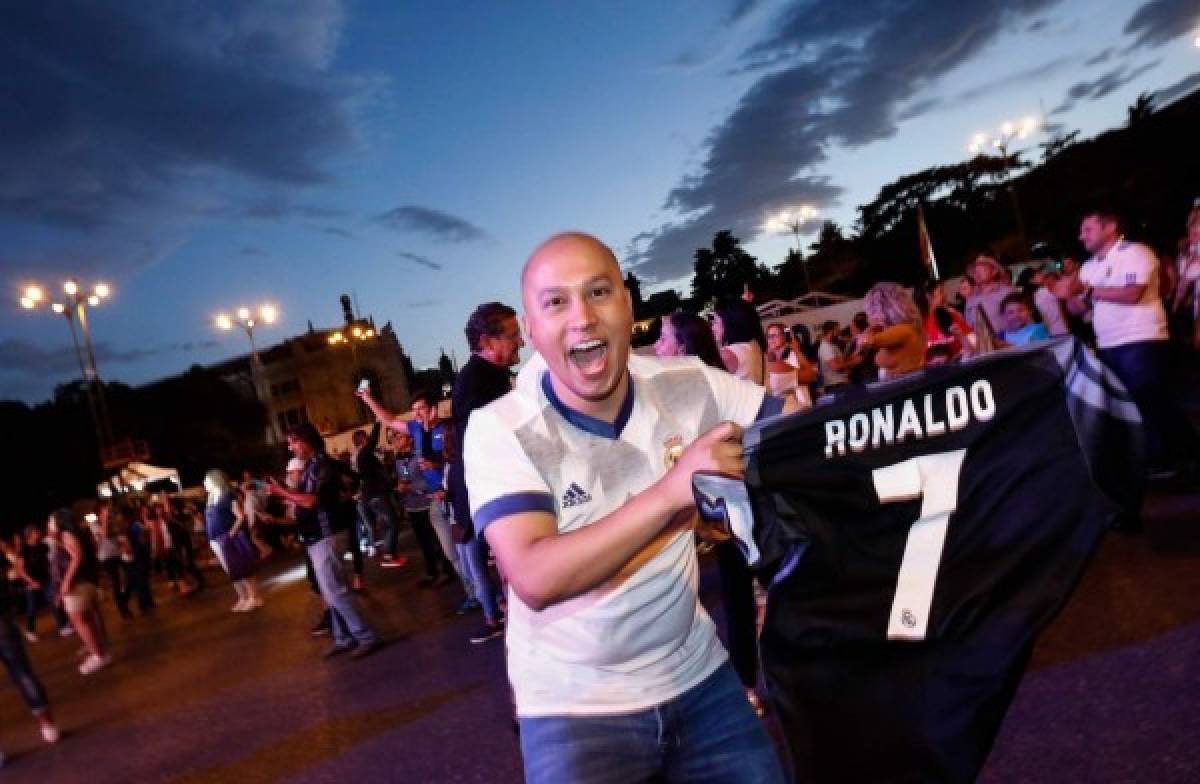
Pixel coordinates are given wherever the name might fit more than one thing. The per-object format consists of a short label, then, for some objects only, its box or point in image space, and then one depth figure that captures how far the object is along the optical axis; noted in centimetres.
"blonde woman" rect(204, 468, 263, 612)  1222
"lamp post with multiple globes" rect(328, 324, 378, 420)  3398
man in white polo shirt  625
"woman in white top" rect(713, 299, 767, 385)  522
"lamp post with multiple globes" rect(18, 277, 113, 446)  2289
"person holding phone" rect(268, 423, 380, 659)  795
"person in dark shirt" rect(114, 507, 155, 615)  1528
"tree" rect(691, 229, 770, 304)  7406
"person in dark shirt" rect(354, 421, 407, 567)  1211
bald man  198
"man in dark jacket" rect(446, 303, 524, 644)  521
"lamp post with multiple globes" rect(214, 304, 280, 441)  2755
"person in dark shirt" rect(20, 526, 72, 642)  1544
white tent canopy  4162
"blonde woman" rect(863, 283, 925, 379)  477
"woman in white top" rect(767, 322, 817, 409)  702
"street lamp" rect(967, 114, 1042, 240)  3851
